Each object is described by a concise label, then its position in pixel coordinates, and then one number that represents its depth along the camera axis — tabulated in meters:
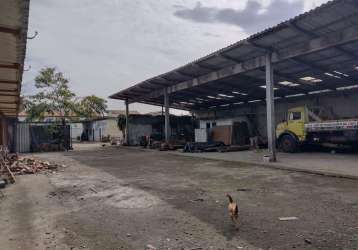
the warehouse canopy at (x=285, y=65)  10.84
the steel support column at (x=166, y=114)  24.61
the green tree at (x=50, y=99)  28.44
